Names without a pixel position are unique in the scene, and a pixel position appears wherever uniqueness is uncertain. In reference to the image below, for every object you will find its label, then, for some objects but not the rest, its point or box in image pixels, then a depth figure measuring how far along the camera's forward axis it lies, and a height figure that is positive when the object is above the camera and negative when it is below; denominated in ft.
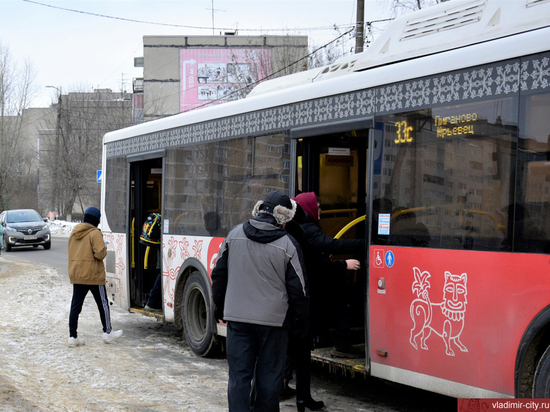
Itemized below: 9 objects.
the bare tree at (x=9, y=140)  181.78 +14.65
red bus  14.58 +0.56
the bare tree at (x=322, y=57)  82.23 +17.54
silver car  94.63 -5.23
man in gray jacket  15.07 -2.42
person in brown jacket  28.76 -2.95
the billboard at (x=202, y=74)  192.54 +35.87
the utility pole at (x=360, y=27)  54.44 +14.08
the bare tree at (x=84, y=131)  157.89 +14.98
